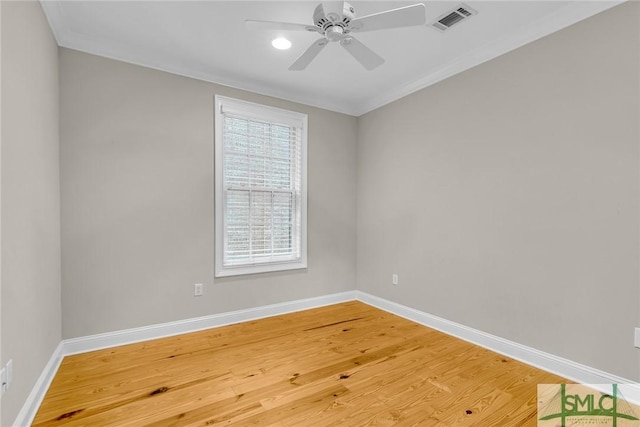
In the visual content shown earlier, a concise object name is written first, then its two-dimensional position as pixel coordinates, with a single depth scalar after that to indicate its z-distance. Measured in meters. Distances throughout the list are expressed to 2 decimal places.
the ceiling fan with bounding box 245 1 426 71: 1.70
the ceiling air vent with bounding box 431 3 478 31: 2.16
